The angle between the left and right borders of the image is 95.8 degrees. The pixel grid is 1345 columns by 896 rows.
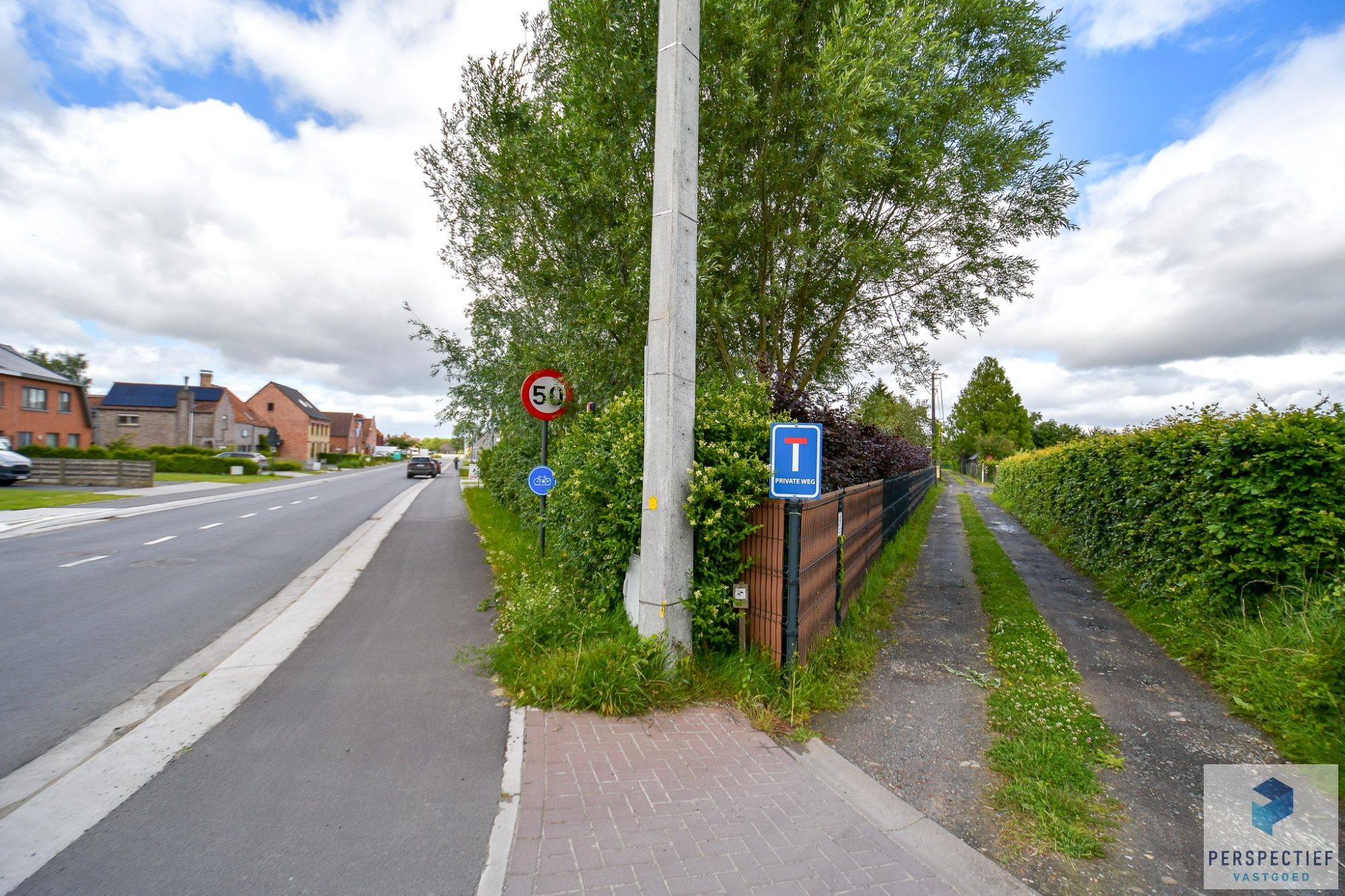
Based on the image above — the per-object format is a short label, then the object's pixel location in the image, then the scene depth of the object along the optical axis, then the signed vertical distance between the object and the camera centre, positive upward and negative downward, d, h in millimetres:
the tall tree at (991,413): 56562 +4341
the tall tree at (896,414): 11648 +1395
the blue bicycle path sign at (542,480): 7891 -393
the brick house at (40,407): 34031 +2013
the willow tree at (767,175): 7379 +3825
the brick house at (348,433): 103125 +2275
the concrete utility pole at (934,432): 49844 +2081
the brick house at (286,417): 75625 +3451
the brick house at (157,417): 55656 +2434
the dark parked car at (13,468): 22578 -1056
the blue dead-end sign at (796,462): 4273 -51
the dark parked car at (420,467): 46094 -1544
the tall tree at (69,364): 77312 +9931
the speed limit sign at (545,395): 8070 +743
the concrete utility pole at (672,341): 4520 +843
